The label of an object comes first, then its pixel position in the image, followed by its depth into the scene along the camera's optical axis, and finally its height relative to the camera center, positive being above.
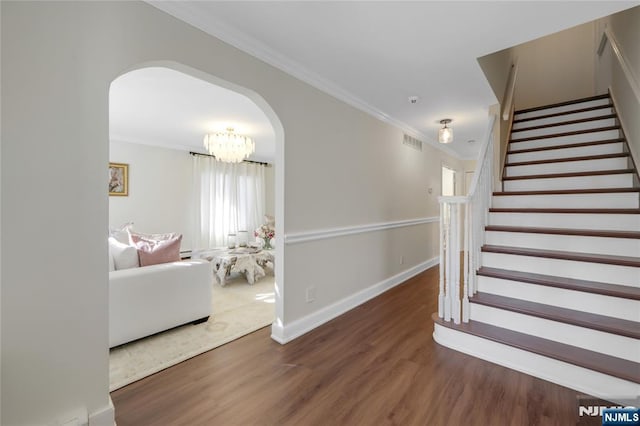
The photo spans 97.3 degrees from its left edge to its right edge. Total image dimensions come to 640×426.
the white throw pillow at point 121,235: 3.78 -0.31
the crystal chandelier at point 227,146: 4.18 +1.00
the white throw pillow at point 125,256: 2.49 -0.40
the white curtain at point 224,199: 6.07 +0.31
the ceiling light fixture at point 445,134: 3.87 +1.08
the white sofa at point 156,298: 2.25 -0.75
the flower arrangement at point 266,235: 5.08 -0.41
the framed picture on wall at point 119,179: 4.96 +0.60
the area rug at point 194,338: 2.00 -1.10
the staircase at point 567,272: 1.81 -0.49
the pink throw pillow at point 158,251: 2.61 -0.37
